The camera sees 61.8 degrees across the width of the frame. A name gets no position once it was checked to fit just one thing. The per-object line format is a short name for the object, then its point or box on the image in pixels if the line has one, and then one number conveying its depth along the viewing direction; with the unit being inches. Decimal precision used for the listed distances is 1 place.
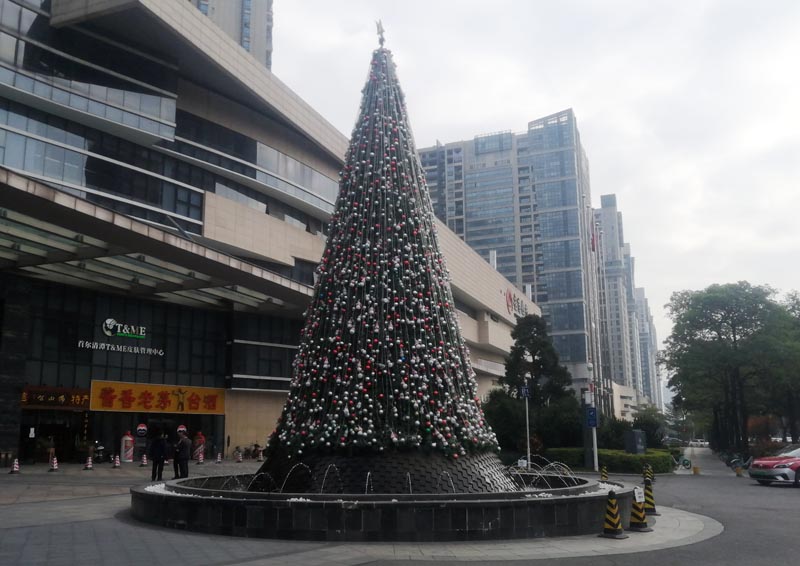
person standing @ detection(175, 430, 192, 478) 705.6
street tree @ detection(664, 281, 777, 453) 1582.2
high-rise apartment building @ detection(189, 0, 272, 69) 2977.4
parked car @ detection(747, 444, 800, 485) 836.6
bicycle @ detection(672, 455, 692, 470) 1286.9
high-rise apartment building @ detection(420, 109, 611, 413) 3796.8
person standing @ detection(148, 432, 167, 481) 739.4
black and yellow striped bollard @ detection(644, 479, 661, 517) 493.4
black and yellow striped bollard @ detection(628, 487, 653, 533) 441.1
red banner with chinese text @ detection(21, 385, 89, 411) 1045.8
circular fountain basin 378.6
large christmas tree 451.2
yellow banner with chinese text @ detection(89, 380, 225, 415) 1160.2
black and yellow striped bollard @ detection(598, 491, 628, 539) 406.0
